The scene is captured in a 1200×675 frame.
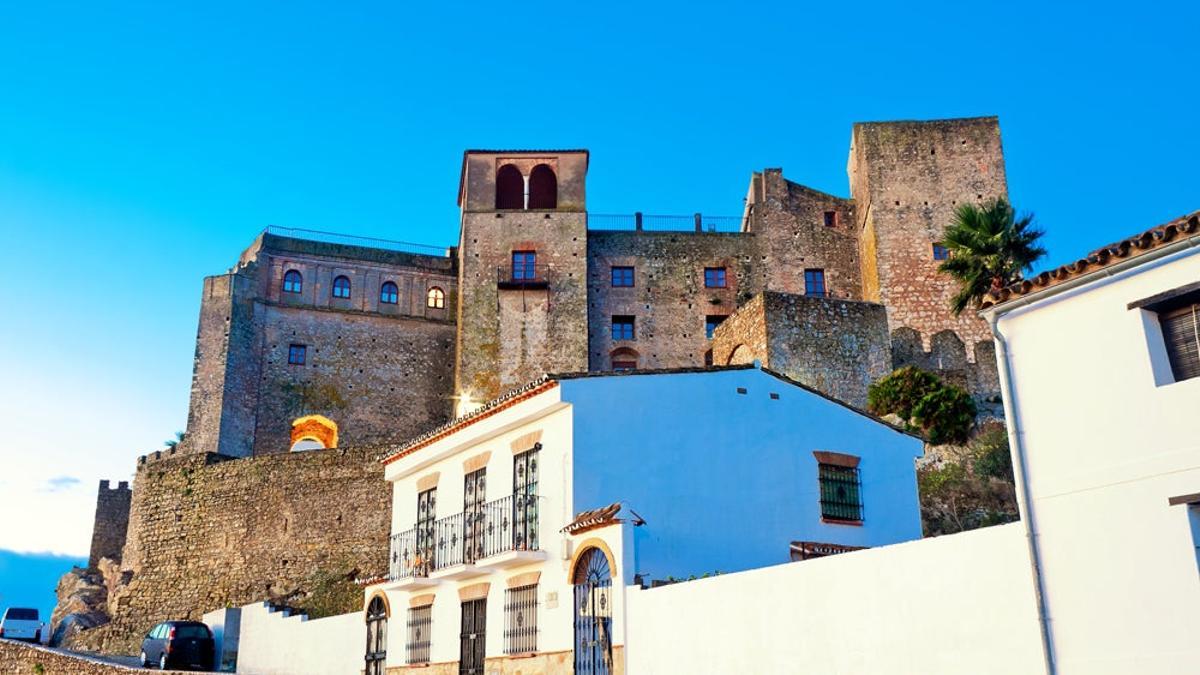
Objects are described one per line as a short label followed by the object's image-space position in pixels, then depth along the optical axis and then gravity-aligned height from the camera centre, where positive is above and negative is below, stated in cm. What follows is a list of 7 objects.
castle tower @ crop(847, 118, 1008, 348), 4238 +1910
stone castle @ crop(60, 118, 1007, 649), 4338 +1668
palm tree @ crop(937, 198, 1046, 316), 3194 +1252
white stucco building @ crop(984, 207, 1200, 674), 973 +238
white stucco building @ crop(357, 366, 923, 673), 1720 +368
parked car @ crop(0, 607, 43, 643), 3316 +350
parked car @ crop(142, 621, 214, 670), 2602 +227
